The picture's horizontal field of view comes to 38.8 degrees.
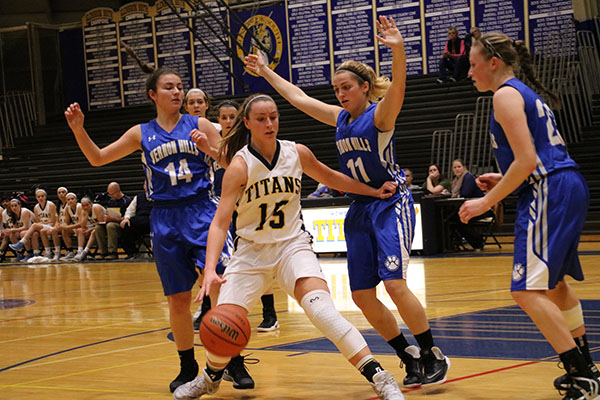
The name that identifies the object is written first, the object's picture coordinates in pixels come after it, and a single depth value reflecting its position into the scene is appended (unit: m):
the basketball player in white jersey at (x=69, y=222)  15.91
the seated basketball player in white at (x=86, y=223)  15.44
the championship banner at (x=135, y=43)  21.81
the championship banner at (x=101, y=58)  22.44
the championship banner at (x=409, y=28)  18.33
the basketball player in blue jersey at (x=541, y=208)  3.47
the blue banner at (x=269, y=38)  19.83
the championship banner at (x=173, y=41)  21.25
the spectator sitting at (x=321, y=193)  13.69
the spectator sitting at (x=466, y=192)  12.48
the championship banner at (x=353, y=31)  18.89
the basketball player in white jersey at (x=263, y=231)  3.86
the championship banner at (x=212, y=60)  20.56
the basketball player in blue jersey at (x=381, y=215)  4.22
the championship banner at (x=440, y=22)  17.78
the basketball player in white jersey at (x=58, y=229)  16.20
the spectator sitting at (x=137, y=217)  14.30
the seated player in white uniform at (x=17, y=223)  16.78
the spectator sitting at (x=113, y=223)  15.03
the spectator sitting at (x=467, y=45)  14.81
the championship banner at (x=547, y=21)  16.70
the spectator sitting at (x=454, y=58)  15.77
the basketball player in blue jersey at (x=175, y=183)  4.49
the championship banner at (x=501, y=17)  17.17
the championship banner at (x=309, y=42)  19.41
